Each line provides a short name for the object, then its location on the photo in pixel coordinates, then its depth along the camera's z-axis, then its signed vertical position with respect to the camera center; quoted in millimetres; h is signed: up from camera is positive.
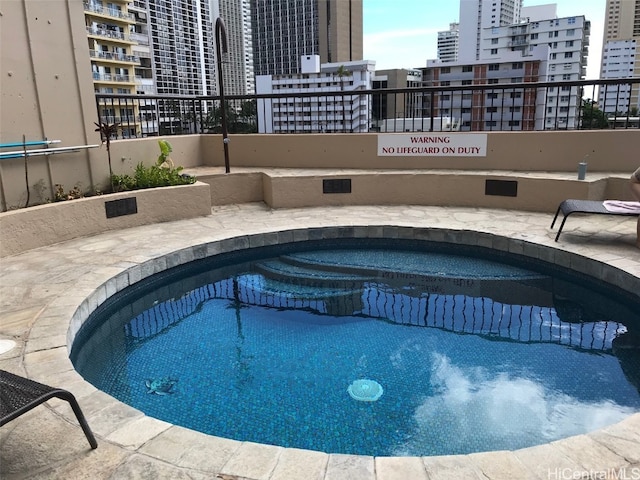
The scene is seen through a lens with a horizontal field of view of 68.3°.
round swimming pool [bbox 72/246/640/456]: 2959 -1796
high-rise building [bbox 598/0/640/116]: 117250 +21431
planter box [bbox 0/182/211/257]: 5406 -992
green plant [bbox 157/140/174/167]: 7637 -284
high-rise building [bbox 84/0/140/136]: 56094 +11220
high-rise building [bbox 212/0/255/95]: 150125 +28494
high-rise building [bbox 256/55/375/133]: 86000 +9792
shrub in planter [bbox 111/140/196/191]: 6780 -618
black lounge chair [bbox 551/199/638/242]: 5219 -911
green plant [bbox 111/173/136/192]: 6711 -655
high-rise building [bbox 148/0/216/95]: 109875 +22034
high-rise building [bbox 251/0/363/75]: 111438 +24660
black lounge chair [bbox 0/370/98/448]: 1879 -1057
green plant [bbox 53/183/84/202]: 6125 -728
